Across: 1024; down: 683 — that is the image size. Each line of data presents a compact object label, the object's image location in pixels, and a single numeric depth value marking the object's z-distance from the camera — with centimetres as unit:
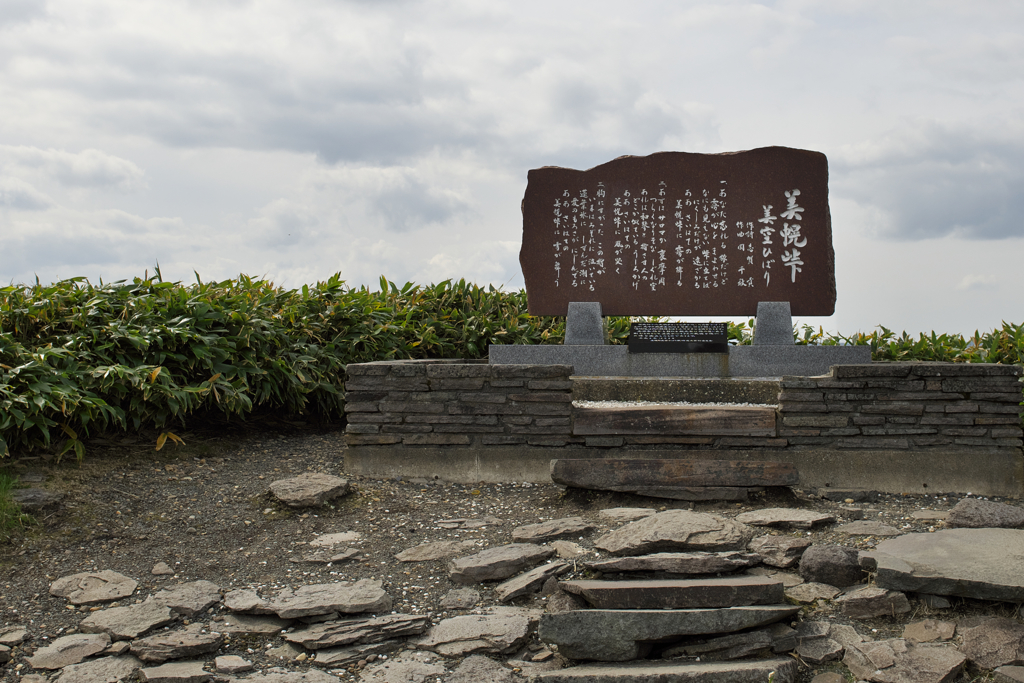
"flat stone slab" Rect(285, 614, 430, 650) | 323
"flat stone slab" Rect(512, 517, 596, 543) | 401
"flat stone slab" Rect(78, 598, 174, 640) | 338
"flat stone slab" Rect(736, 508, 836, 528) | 405
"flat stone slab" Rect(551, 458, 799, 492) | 452
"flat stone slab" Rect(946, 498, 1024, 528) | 405
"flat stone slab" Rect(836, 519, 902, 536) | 401
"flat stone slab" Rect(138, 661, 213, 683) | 302
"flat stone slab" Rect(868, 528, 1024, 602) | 324
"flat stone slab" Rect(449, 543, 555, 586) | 369
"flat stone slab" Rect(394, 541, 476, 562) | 397
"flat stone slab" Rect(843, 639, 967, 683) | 291
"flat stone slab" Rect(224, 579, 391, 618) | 342
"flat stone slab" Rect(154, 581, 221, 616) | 354
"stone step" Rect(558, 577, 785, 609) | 308
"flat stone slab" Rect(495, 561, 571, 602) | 348
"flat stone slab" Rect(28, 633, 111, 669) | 322
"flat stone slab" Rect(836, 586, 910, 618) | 327
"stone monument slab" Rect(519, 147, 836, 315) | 663
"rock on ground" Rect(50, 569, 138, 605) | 369
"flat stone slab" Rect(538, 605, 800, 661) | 295
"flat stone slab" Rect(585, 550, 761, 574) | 327
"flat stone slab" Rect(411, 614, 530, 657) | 312
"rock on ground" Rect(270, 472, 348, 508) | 460
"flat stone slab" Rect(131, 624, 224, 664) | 320
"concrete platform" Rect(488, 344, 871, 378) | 633
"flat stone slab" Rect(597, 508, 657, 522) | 418
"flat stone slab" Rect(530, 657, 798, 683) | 280
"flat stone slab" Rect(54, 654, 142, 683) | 309
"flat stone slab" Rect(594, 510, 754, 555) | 352
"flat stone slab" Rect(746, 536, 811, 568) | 356
